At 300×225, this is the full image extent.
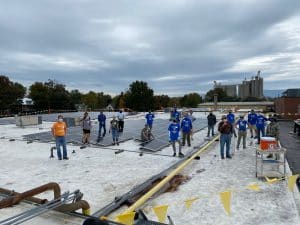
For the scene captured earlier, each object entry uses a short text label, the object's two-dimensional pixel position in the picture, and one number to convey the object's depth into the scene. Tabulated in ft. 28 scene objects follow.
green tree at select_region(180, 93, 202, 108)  263.73
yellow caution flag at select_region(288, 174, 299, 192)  16.63
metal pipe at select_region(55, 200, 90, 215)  14.26
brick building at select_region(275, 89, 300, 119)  86.96
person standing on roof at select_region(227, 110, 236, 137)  38.43
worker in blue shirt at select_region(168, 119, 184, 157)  28.71
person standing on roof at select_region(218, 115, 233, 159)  27.54
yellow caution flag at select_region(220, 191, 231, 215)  14.55
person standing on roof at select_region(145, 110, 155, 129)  44.35
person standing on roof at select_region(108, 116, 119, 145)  36.66
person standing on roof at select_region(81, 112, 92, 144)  35.83
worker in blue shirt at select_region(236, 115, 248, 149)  33.11
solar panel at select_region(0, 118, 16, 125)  72.50
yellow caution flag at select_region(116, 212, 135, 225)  12.56
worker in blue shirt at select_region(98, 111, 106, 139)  42.83
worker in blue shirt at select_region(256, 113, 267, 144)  36.46
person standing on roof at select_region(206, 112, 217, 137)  42.54
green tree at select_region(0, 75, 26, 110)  144.47
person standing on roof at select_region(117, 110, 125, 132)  46.21
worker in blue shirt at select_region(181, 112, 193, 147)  34.30
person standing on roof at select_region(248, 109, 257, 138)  38.35
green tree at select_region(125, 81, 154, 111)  193.28
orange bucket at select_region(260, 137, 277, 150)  21.67
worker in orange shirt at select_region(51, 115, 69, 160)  28.60
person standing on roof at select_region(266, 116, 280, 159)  29.64
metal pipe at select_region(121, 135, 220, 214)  15.00
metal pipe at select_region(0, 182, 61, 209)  14.42
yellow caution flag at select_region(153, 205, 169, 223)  13.08
